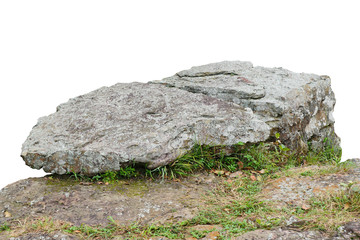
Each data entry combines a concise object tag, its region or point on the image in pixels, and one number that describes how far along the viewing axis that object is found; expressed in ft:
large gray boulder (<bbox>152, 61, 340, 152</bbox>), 23.39
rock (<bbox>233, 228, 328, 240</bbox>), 14.61
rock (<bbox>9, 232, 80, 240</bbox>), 15.84
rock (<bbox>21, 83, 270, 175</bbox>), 19.76
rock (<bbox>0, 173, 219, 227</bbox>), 17.24
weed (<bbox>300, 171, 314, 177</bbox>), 19.35
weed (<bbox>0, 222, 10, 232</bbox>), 17.00
